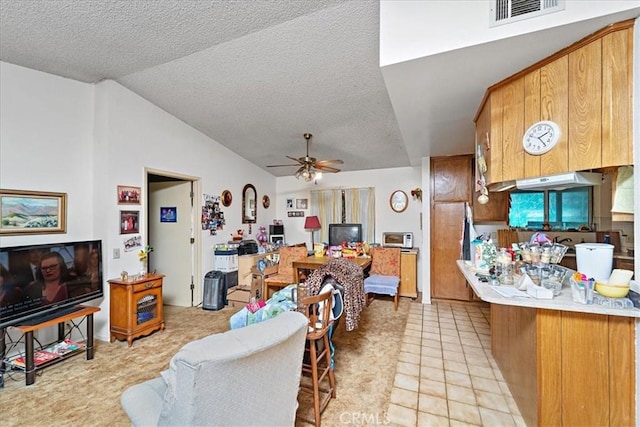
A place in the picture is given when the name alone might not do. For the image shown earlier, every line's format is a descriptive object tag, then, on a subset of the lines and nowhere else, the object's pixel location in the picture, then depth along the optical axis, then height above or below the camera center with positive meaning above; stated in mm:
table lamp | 5734 -151
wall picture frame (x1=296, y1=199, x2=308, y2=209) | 6148 +285
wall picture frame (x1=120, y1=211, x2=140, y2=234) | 3273 -59
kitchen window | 2509 +53
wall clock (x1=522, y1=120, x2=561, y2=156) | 1641 +471
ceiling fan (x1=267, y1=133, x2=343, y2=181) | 3787 +683
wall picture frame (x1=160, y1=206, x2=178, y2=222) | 4422 +47
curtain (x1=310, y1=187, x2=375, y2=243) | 5531 +157
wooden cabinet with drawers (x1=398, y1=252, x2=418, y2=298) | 4578 -997
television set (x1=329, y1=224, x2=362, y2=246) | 5301 -343
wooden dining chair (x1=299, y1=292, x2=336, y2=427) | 1778 -994
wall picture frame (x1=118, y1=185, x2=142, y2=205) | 3248 +272
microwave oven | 5031 -458
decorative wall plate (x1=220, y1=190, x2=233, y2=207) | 4770 +321
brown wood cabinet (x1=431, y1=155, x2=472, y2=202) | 4277 +576
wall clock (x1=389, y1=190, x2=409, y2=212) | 5312 +277
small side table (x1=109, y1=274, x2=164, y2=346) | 3014 -1023
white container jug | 1540 -267
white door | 4340 -350
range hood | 1615 +206
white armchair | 1025 -688
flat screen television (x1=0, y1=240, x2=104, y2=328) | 2277 -566
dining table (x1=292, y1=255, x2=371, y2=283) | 3539 -635
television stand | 2281 -1094
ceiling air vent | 1368 +1044
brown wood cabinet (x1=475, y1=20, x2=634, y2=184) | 1403 +624
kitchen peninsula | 1394 -789
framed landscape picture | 2512 +57
